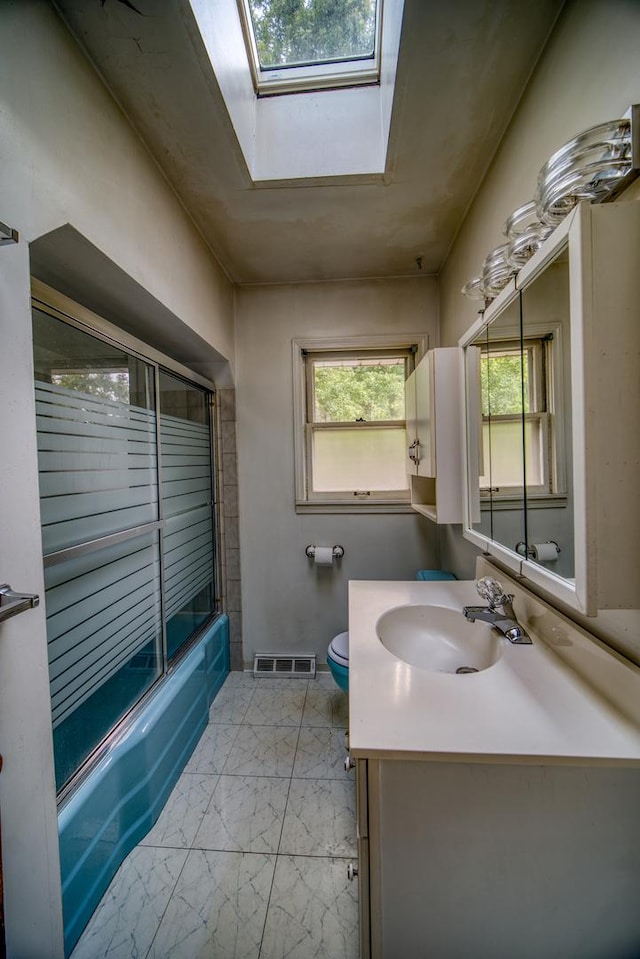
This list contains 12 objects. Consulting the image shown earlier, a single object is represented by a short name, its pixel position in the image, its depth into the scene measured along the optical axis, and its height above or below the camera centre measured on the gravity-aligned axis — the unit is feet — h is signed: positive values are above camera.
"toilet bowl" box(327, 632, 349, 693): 5.11 -2.95
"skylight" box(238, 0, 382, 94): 3.84 +5.09
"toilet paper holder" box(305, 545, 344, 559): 6.90 -1.64
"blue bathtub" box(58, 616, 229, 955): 3.17 -3.58
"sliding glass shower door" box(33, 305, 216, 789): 3.44 -0.62
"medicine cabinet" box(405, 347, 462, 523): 4.69 +0.60
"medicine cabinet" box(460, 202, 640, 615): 2.08 +0.40
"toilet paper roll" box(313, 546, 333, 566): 6.82 -1.73
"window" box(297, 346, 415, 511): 7.18 +1.01
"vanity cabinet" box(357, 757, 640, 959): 2.16 -2.54
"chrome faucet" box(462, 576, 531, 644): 3.26 -1.48
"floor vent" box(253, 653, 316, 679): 7.00 -4.04
